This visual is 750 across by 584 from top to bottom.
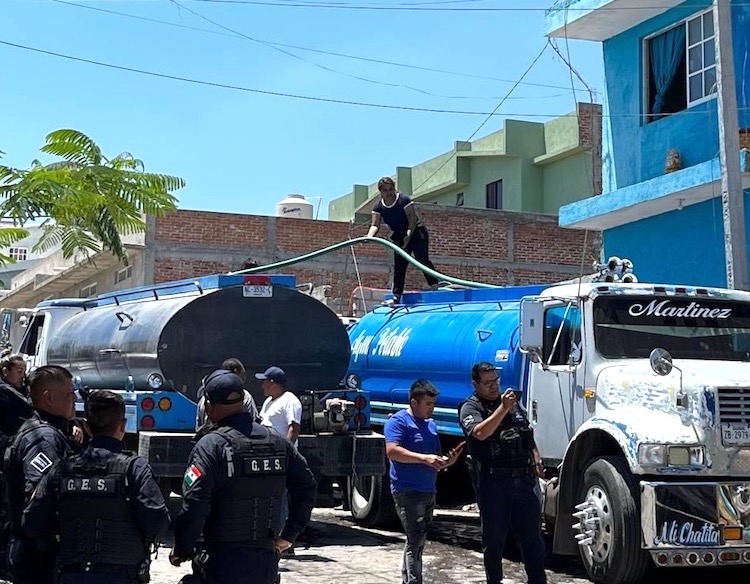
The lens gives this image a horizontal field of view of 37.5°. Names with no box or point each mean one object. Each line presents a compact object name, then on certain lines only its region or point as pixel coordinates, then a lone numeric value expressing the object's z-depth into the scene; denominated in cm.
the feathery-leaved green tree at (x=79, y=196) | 1246
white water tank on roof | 3441
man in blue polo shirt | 805
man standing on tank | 1448
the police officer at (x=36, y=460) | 526
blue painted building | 1537
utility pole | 1194
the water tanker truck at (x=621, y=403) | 805
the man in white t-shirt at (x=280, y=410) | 993
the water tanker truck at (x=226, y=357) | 1078
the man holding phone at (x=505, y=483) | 796
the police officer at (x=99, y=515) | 492
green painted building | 3731
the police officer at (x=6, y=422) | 618
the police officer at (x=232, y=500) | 513
